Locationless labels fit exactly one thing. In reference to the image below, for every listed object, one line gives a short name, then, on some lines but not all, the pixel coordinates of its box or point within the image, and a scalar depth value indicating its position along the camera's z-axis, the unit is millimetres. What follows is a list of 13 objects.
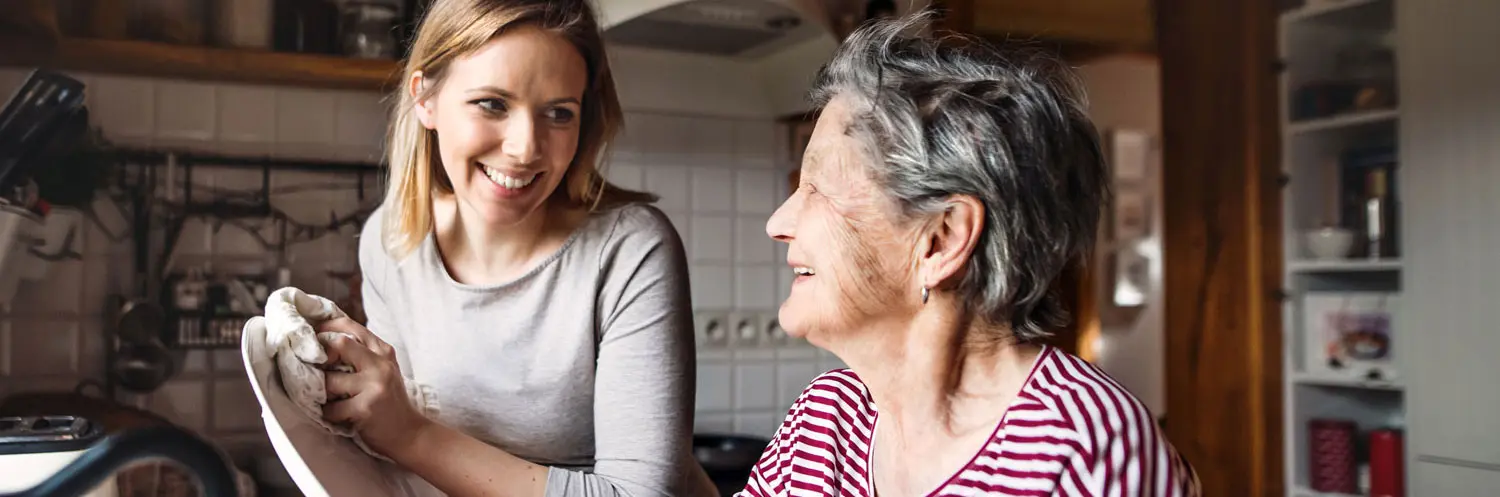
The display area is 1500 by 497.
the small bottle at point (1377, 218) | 1920
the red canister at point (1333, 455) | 1959
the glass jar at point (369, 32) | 1347
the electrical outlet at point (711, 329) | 1431
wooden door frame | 2008
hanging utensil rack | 1374
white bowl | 1944
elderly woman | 689
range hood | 1293
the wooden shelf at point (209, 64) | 1366
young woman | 912
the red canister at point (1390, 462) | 1864
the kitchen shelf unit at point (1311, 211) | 1999
